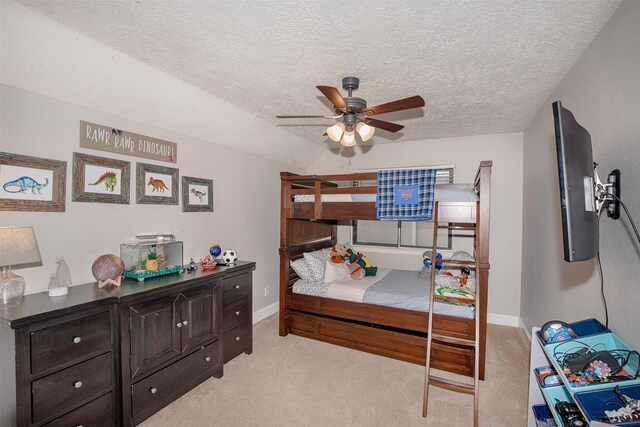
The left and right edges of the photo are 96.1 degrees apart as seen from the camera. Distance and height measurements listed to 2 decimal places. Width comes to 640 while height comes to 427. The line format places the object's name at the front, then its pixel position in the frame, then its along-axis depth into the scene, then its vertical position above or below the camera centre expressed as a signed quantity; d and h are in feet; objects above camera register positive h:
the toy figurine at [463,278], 9.51 -2.21
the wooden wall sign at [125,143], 7.27 +1.83
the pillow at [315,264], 11.72 -2.21
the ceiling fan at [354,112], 6.68 +2.55
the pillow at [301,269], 11.80 -2.43
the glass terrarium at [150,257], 7.80 -1.42
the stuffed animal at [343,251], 12.75 -1.81
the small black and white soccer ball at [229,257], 9.86 -1.63
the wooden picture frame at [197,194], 9.80 +0.52
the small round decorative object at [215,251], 9.86 -1.43
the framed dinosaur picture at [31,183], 5.92 +0.51
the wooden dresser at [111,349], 4.99 -3.02
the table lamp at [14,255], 5.17 -0.91
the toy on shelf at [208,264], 9.03 -1.74
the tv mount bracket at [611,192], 4.95 +0.40
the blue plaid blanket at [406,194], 9.04 +0.57
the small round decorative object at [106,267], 6.77 -1.42
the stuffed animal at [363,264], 12.60 -2.31
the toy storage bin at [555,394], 5.07 -3.23
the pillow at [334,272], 11.36 -2.46
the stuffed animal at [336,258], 11.96 -1.97
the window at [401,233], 14.32 -1.12
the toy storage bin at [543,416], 5.57 -4.08
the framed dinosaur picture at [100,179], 7.07 +0.74
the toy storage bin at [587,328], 5.29 -2.16
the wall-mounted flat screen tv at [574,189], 4.29 +0.39
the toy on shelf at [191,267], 8.80 -1.83
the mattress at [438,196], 8.93 +0.52
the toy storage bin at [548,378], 5.23 -3.04
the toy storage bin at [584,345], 4.67 -2.21
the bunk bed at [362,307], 8.72 -3.40
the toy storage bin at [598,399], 3.57 -2.41
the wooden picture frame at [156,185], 8.45 +0.74
